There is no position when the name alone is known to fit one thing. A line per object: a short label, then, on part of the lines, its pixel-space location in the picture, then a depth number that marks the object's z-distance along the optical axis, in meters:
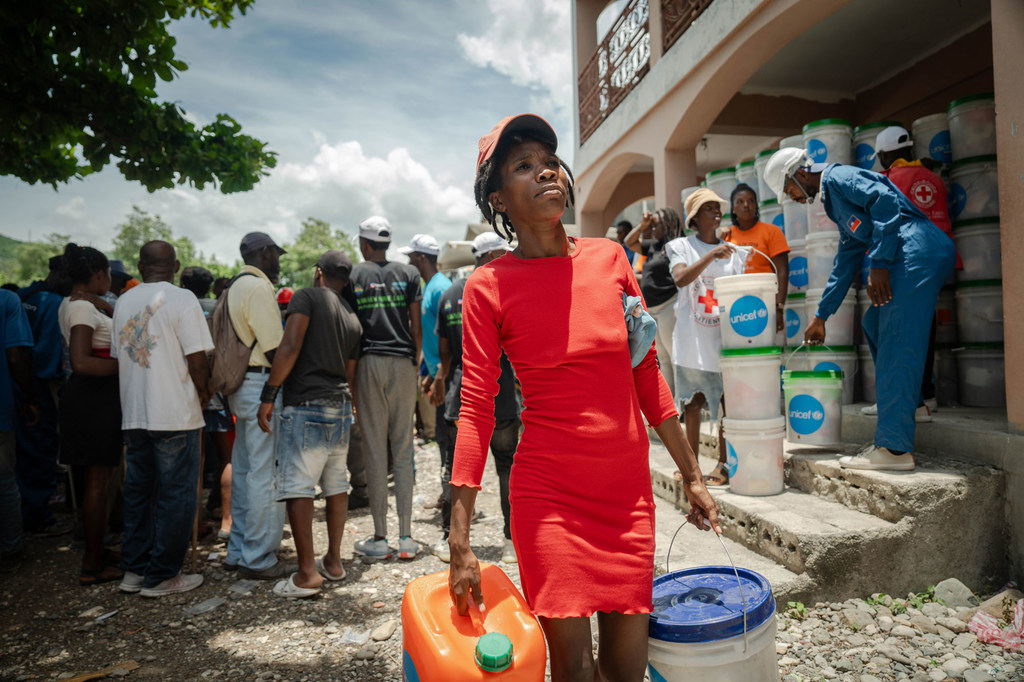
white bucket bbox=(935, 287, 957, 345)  4.61
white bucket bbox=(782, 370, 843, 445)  4.09
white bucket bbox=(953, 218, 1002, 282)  4.27
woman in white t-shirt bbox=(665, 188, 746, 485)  4.33
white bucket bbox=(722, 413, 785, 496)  3.89
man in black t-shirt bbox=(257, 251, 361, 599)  3.93
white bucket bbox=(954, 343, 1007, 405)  4.33
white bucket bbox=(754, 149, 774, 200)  5.36
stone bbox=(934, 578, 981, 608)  3.18
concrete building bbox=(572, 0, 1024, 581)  3.29
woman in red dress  1.75
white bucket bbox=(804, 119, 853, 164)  4.80
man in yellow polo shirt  4.21
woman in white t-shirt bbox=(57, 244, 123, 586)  4.23
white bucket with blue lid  1.72
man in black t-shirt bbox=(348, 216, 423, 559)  4.56
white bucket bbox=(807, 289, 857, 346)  4.74
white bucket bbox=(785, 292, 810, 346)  5.04
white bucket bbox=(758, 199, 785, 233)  5.39
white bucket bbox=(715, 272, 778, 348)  3.92
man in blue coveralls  3.45
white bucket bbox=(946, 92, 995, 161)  4.27
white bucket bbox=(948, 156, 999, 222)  4.27
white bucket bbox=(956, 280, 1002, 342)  4.27
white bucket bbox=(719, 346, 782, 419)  3.90
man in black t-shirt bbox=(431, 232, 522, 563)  4.45
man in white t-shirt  4.02
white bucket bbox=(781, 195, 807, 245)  5.05
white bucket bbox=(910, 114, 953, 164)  4.58
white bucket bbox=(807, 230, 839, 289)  4.74
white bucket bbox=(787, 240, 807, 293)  5.02
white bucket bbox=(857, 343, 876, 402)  4.80
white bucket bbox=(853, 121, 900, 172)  4.85
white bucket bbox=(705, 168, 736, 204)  5.97
